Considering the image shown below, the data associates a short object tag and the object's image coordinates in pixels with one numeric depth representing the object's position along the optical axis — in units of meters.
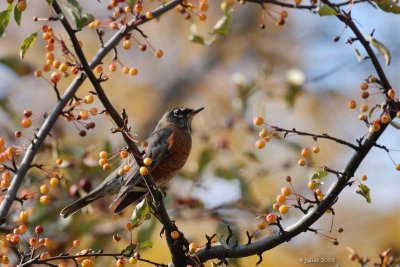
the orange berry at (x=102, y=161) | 4.33
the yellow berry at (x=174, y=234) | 4.43
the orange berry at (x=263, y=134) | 4.34
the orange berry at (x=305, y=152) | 4.27
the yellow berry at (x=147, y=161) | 4.18
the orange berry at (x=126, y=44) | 4.86
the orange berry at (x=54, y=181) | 4.43
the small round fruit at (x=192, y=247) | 4.32
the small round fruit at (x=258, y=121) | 4.45
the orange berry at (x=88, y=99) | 4.34
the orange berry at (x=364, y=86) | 4.20
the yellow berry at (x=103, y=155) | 4.31
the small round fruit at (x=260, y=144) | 4.39
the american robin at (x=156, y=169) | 6.11
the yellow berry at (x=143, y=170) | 4.09
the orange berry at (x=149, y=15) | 4.75
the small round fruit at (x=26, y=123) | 4.46
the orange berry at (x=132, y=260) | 4.05
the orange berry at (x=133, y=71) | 4.65
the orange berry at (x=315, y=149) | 4.22
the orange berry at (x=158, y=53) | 5.03
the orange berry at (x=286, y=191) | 4.13
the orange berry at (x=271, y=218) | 4.03
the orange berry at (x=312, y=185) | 4.12
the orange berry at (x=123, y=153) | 4.27
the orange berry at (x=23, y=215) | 4.51
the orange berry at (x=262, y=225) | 4.16
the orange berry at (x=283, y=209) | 4.07
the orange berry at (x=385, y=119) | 3.87
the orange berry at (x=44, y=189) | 4.56
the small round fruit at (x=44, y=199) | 4.51
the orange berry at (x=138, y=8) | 4.51
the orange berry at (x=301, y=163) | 4.14
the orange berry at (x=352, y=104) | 4.29
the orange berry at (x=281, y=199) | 4.17
